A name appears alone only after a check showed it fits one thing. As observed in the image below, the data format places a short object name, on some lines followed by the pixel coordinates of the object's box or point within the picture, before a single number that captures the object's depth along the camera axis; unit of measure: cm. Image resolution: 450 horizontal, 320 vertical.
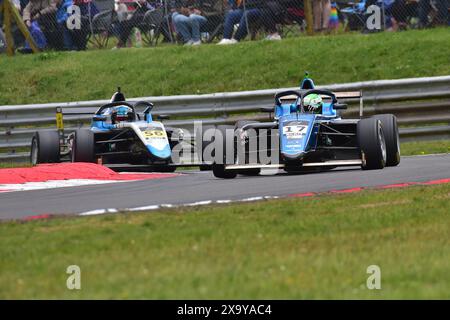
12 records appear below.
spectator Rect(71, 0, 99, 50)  2327
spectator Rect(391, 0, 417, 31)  2233
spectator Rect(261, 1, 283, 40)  2228
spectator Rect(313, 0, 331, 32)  2266
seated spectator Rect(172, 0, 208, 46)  2278
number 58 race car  1755
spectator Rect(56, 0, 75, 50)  2347
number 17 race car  1526
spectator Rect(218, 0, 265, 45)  2238
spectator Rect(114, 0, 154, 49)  2288
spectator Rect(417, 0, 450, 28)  2222
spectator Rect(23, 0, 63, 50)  2377
